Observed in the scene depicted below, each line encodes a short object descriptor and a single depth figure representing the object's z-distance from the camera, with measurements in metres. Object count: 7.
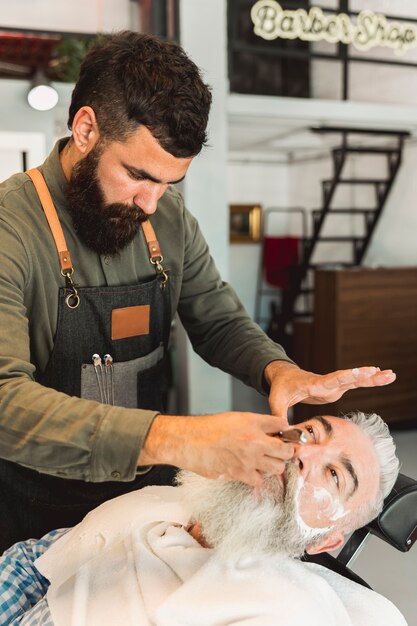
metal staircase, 6.54
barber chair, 1.69
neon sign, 5.24
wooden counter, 5.78
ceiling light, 4.18
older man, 1.48
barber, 1.20
